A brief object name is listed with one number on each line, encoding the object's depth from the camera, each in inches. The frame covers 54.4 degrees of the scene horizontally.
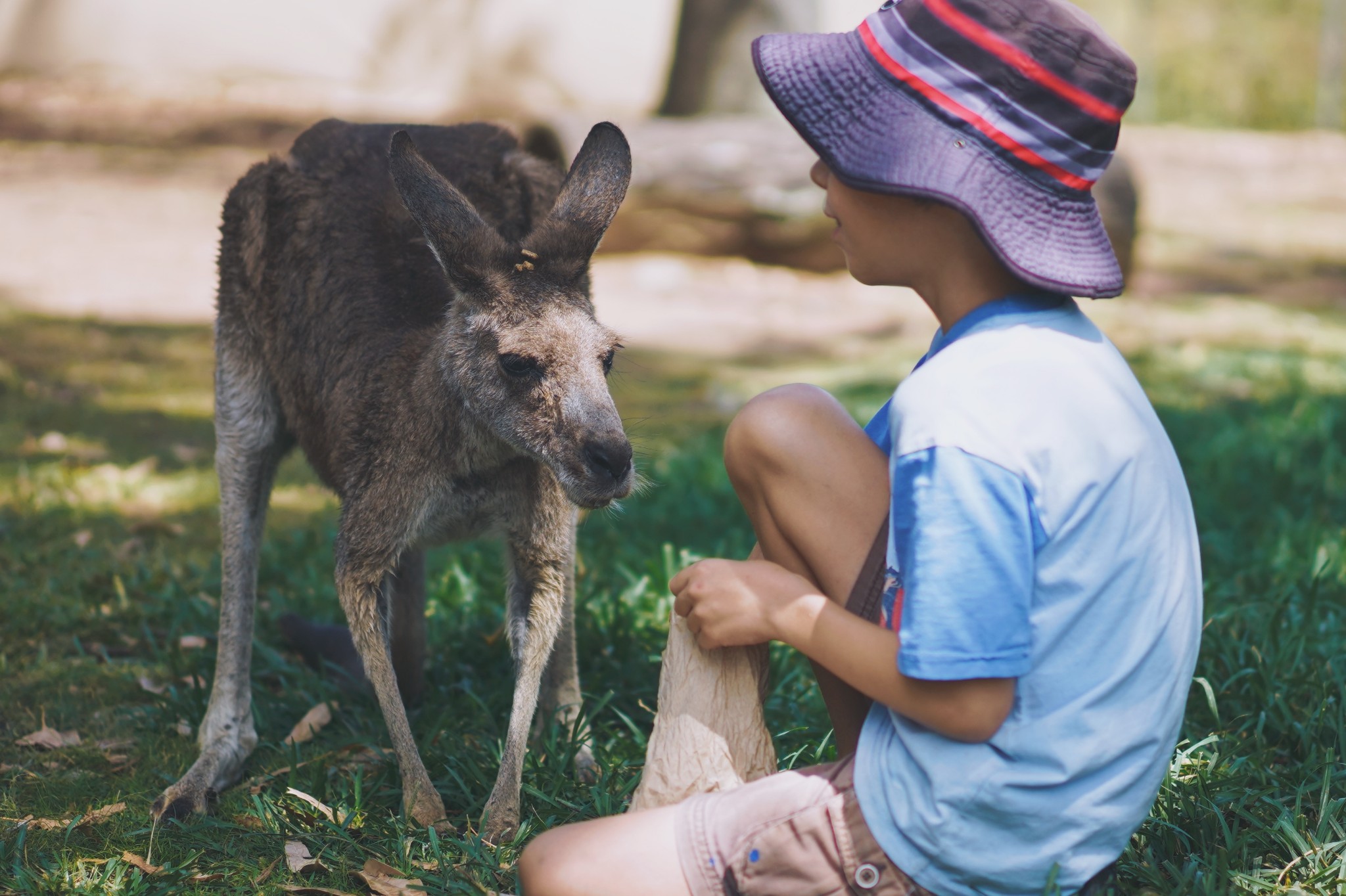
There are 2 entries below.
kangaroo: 101.0
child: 68.6
